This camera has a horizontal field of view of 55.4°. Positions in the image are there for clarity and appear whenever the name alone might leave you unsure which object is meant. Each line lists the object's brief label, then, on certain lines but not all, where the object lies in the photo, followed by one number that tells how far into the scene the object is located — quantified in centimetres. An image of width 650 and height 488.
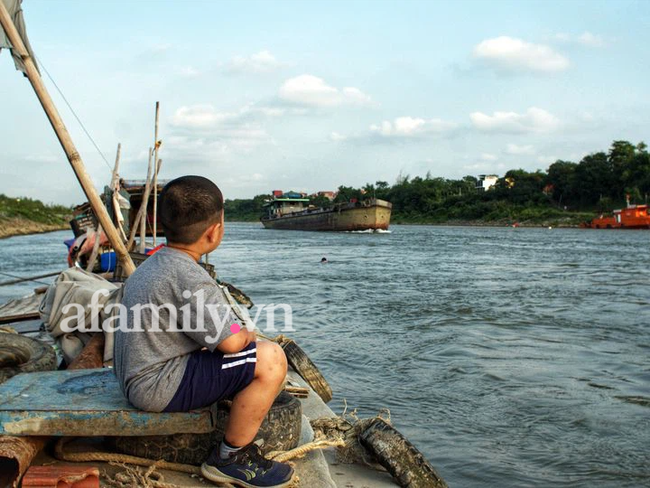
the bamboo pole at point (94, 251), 1034
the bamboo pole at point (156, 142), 1220
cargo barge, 5175
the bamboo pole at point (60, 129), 583
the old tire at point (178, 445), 279
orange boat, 5153
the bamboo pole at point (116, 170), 1254
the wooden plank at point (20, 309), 720
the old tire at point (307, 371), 548
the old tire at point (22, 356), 368
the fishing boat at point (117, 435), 259
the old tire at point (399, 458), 327
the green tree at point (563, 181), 6712
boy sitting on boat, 255
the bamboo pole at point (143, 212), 1185
